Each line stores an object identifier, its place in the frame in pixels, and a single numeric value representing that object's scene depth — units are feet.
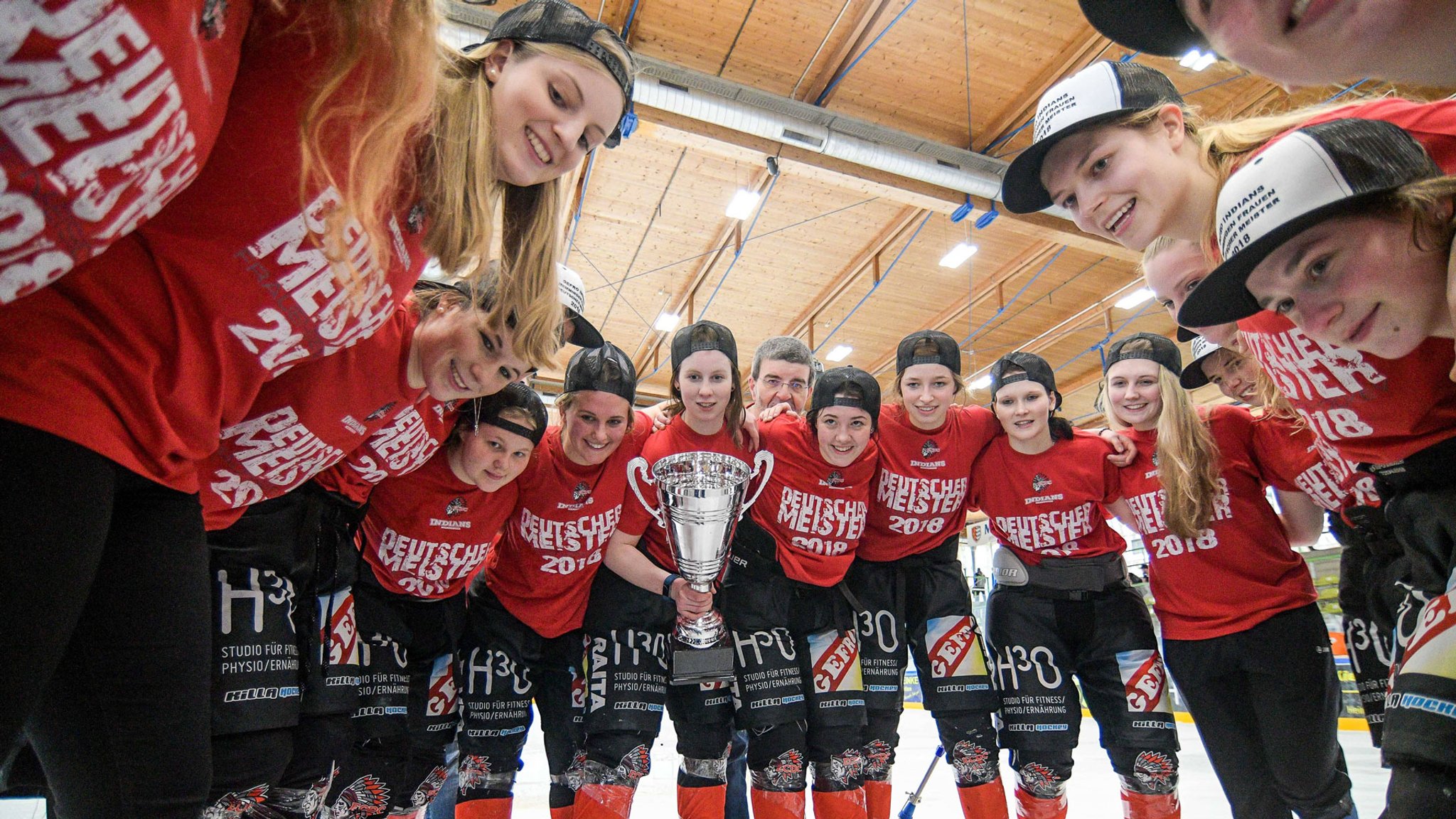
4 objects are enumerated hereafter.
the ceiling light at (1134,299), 29.35
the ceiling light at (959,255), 26.91
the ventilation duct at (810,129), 17.81
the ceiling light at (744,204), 23.06
